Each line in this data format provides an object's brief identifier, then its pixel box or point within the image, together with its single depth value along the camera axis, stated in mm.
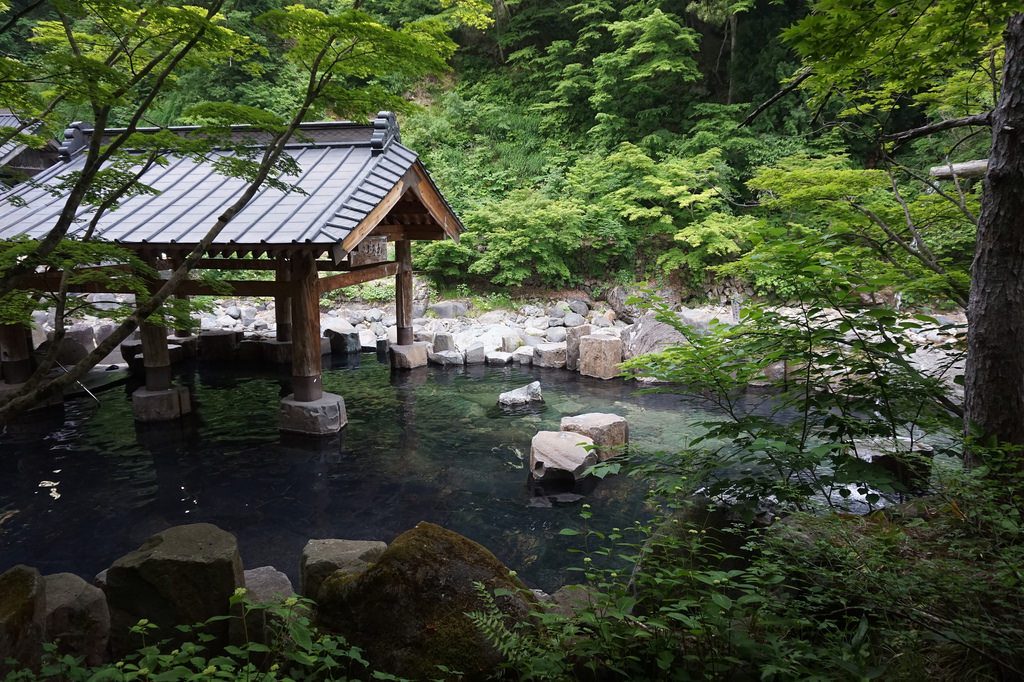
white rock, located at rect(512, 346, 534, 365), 13117
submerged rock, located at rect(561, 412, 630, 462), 7469
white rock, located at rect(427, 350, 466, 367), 12773
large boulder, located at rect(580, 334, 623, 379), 11828
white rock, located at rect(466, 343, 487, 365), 12969
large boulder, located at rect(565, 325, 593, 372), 12453
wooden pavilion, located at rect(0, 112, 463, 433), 7297
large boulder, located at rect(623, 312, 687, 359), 11555
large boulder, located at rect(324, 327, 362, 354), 13609
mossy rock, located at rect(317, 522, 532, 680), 2670
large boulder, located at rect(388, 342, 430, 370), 12211
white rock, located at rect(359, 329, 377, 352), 14156
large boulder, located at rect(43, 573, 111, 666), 3246
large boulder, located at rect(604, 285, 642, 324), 15242
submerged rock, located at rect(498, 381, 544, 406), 9953
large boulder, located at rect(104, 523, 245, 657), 3320
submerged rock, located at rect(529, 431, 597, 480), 6988
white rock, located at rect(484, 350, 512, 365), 13008
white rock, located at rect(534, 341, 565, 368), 12656
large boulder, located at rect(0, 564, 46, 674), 2705
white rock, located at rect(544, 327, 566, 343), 14164
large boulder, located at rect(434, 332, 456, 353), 13055
